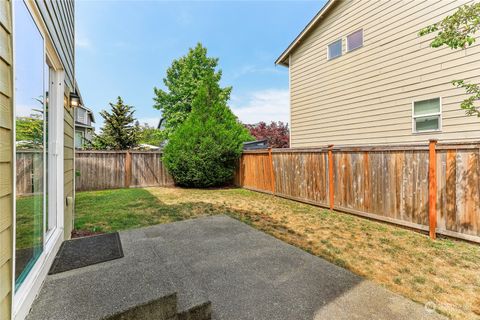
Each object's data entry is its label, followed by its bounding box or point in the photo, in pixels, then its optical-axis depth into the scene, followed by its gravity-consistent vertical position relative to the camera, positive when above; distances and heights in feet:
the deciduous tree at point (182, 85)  62.08 +20.78
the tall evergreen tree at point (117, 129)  46.55 +6.68
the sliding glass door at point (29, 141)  4.74 +0.53
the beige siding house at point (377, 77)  16.61 +7.10
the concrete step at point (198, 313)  5.24 -3.62
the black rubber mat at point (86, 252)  7.18 -3.30
